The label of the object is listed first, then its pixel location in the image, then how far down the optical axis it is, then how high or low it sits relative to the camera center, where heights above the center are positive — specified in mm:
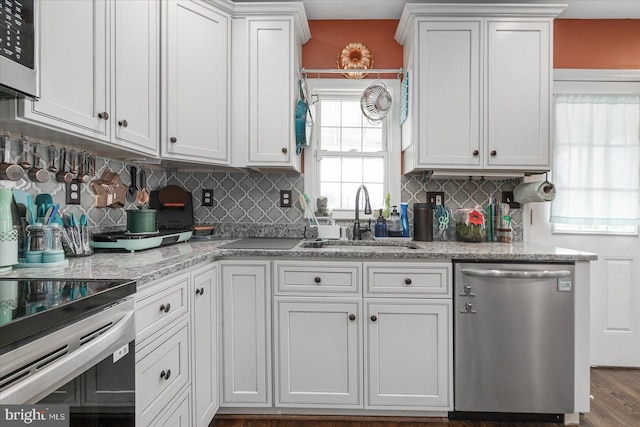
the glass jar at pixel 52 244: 1416 -142
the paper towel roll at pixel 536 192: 2402 +130
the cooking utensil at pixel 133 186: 2301 +143
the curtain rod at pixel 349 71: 2676 +1036
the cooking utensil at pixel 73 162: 1758 +224
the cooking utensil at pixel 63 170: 1706 +179
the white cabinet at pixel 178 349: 1259 -581
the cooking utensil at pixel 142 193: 2354 +101
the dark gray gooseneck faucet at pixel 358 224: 2554 -100
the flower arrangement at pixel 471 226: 2387 -104
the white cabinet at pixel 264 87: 2365 +800
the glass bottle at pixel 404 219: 2572 -63
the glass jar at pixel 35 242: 1398 -132
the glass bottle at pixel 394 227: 2557 -120
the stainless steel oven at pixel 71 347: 692 -312
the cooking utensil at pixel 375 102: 2551 +758
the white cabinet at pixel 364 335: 1970 -685
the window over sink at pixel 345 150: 2766 +460
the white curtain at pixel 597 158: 2678 +393
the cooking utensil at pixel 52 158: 1656 +229
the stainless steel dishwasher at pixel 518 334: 1931 -655
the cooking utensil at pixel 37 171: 1559 +160
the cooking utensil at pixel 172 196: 2553 +90
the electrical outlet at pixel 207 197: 2717 +90
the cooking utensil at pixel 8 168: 1427 +159
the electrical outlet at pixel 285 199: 2730 +79
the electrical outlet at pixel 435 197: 2684 +98
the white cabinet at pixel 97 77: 1243 +540
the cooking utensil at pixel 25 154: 1512 +226
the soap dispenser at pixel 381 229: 2551 -133
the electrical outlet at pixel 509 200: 2674 +79
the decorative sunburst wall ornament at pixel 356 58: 2723 +1141
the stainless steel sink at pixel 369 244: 2475 -234
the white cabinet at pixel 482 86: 2318 +798
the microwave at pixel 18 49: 1025 +470
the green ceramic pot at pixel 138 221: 1907 -65
